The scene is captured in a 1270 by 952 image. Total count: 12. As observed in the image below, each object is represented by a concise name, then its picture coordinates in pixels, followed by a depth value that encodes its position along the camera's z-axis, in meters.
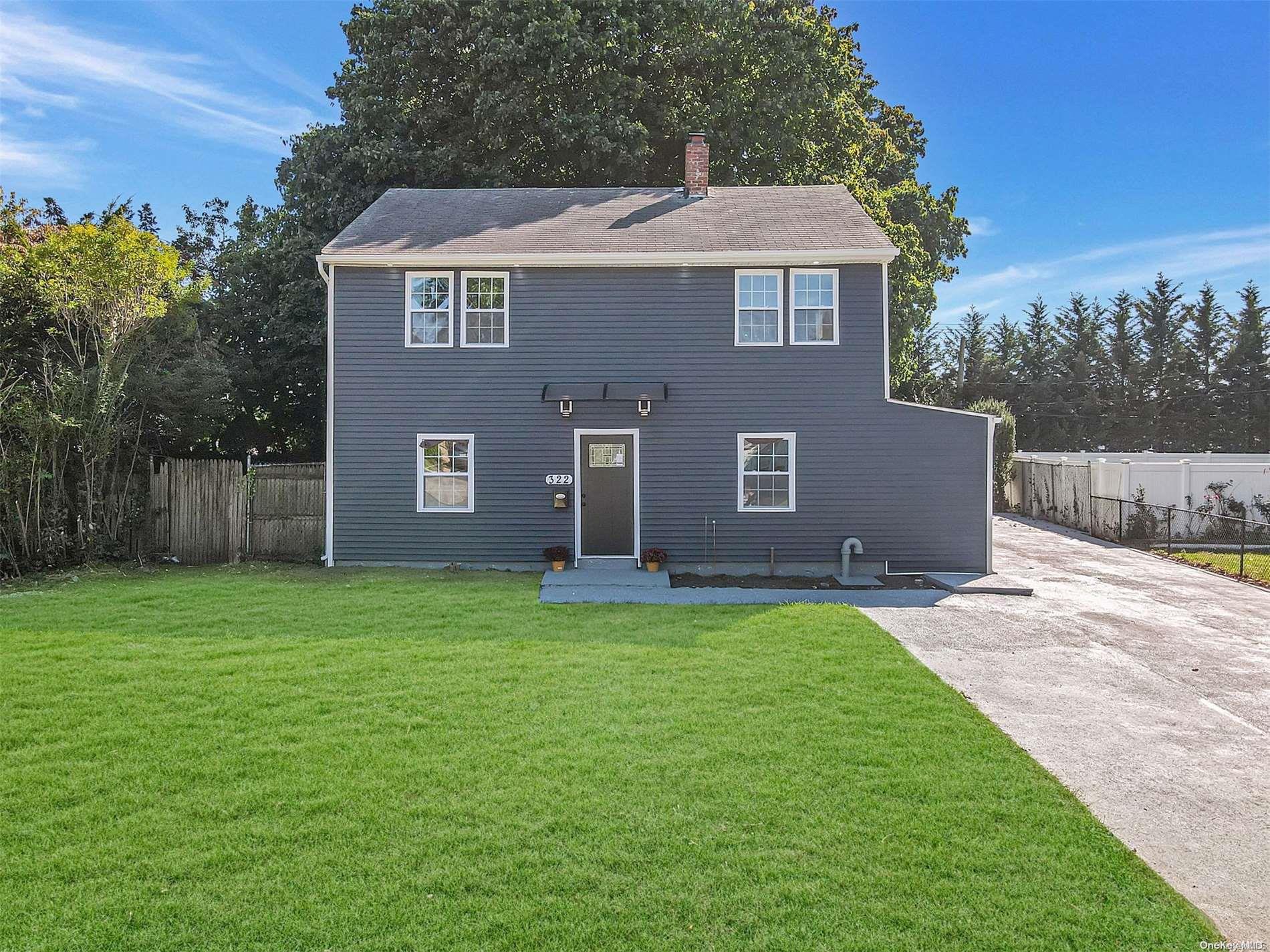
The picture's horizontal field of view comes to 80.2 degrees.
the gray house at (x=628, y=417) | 13.15
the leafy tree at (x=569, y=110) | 20.56
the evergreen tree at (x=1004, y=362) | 43.41
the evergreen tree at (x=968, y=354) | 42.59
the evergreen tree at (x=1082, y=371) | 42.88
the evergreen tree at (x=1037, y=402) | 43.06
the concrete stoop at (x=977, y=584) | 11.41
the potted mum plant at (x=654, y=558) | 12.81
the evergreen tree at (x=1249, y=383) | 40.69
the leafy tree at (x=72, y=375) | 11.59
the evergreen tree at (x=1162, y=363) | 42.22
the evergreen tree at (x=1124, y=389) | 42.47
